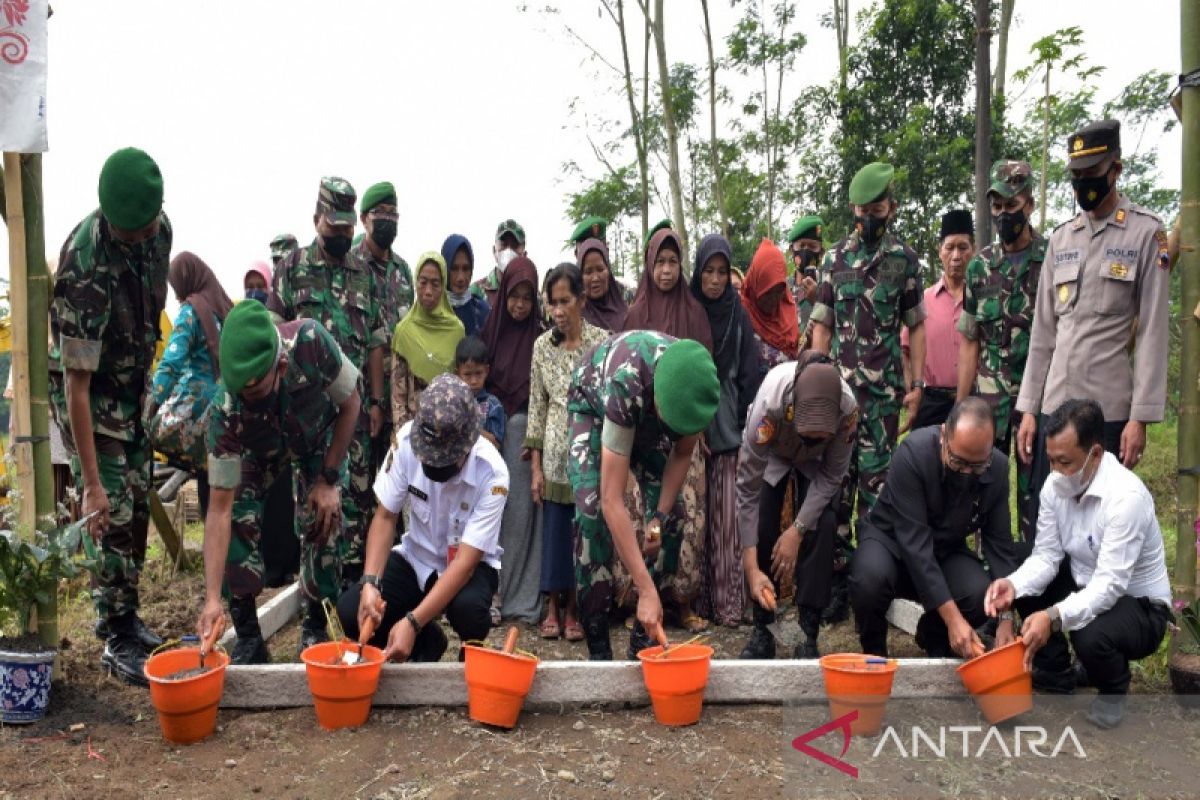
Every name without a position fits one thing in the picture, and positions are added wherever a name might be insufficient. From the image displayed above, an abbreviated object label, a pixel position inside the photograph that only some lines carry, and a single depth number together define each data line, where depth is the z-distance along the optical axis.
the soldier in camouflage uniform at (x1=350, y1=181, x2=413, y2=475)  5.25
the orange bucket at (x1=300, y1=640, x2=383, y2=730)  3.21
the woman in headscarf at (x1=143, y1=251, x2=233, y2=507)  3.86
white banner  3.48
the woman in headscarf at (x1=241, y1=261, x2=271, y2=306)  6.99
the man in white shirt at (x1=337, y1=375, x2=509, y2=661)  3.43
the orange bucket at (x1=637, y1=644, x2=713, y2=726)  3.23
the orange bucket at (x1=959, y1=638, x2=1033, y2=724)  3.26
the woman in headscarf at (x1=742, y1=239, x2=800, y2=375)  5.43
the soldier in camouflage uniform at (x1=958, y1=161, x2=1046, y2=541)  4.48
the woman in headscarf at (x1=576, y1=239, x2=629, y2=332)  5.08
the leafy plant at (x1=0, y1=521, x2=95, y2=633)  3.46
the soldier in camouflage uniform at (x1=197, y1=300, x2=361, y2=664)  3.30
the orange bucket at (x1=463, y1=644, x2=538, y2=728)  3.22
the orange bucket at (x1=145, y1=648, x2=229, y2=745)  3.09
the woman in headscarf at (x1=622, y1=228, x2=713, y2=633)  4.76
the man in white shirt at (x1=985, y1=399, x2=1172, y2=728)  3.36
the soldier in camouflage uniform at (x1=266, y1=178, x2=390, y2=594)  4.67
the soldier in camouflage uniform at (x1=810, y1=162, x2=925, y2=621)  4.69
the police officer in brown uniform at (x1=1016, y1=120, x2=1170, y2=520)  3.81
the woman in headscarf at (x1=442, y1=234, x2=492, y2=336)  5.60
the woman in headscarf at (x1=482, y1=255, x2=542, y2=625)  5.05
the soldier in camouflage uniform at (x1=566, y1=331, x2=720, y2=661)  3.27
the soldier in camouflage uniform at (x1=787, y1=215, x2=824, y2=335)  6.31
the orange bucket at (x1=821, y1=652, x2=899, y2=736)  3.16
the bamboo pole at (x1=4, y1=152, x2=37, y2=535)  3.64
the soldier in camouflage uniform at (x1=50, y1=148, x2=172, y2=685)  3.63
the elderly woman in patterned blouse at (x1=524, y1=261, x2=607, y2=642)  4.70
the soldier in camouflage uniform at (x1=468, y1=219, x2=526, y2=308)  6.09
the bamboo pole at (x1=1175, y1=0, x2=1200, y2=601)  3.88
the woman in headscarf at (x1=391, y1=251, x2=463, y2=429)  5.03
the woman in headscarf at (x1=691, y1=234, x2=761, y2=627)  4.88
